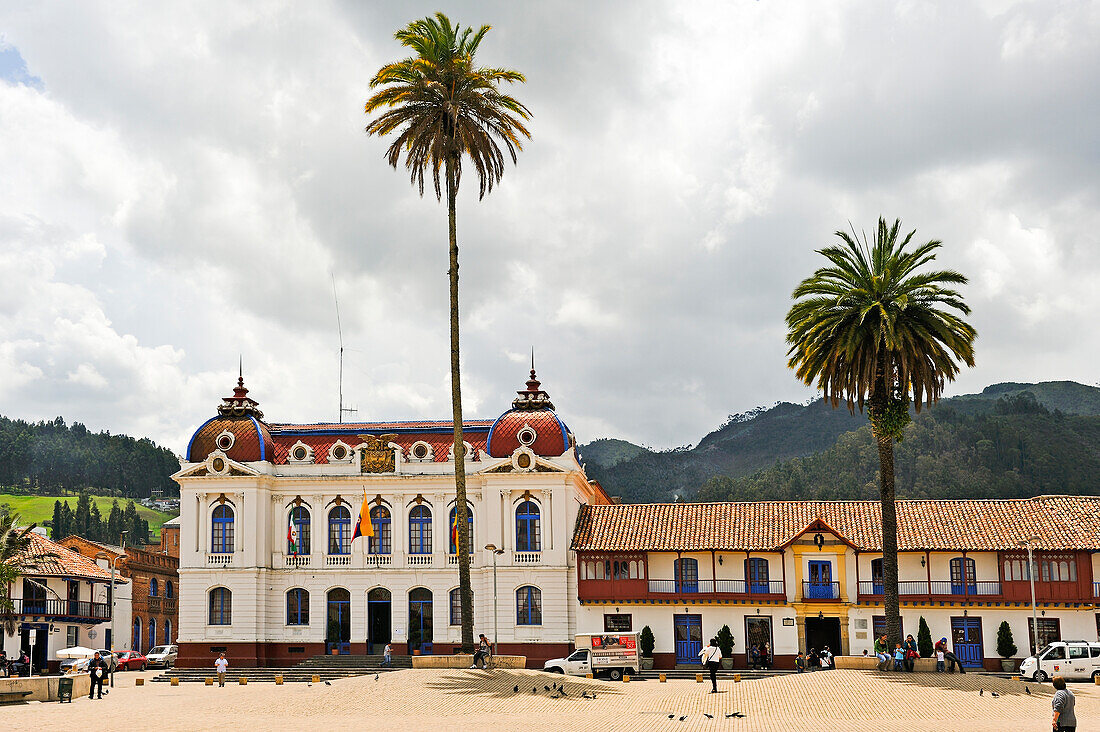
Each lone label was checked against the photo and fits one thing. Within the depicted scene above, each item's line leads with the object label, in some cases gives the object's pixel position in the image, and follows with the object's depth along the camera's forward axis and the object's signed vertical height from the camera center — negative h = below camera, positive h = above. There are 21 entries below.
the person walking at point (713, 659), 41.69 -3.77
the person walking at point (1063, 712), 24.64 -3.42
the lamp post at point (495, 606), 64.38 -2.90
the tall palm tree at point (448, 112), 49.59 +17.53
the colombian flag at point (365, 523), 66.81 +1.62
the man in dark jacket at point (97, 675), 44.98 -4.19
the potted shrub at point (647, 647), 62.88 -5.02
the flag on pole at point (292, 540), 69.31 +0.84
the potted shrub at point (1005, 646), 59.88 -5.11
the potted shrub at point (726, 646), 62.16 -4.98
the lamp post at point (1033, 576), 57.95 -1.75
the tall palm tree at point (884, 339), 49.38 +8.02
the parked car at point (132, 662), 70.94 -5.88
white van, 48.62 -4.80
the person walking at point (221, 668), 51.71 -4.73
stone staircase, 59.25 -5.80
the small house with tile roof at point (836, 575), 60.53 -1.61
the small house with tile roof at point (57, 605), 71.94 -2.66
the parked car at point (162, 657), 71.69 -5.66
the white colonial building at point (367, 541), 67.25 +0.76
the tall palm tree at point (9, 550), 54.25 +0.51
